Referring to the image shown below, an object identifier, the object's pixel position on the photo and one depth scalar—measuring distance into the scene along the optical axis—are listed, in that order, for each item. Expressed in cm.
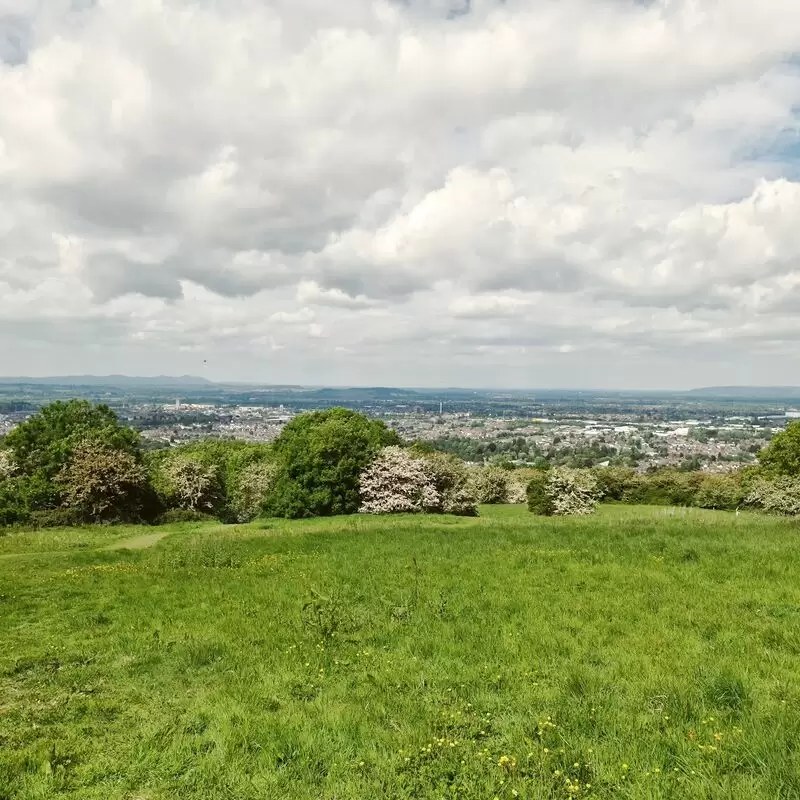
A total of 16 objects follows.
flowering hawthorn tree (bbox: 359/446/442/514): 4622
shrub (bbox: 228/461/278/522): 5938
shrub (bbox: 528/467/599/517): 5185
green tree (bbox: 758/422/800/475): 6078
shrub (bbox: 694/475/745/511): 6200
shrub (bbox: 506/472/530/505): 7538
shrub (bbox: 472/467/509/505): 7405
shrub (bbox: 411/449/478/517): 5353
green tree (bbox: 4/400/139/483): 4300
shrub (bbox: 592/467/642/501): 7270
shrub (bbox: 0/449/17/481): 4338
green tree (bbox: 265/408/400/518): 4450
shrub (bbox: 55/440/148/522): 3991
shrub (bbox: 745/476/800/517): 5003
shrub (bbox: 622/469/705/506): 7031
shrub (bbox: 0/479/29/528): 3702
